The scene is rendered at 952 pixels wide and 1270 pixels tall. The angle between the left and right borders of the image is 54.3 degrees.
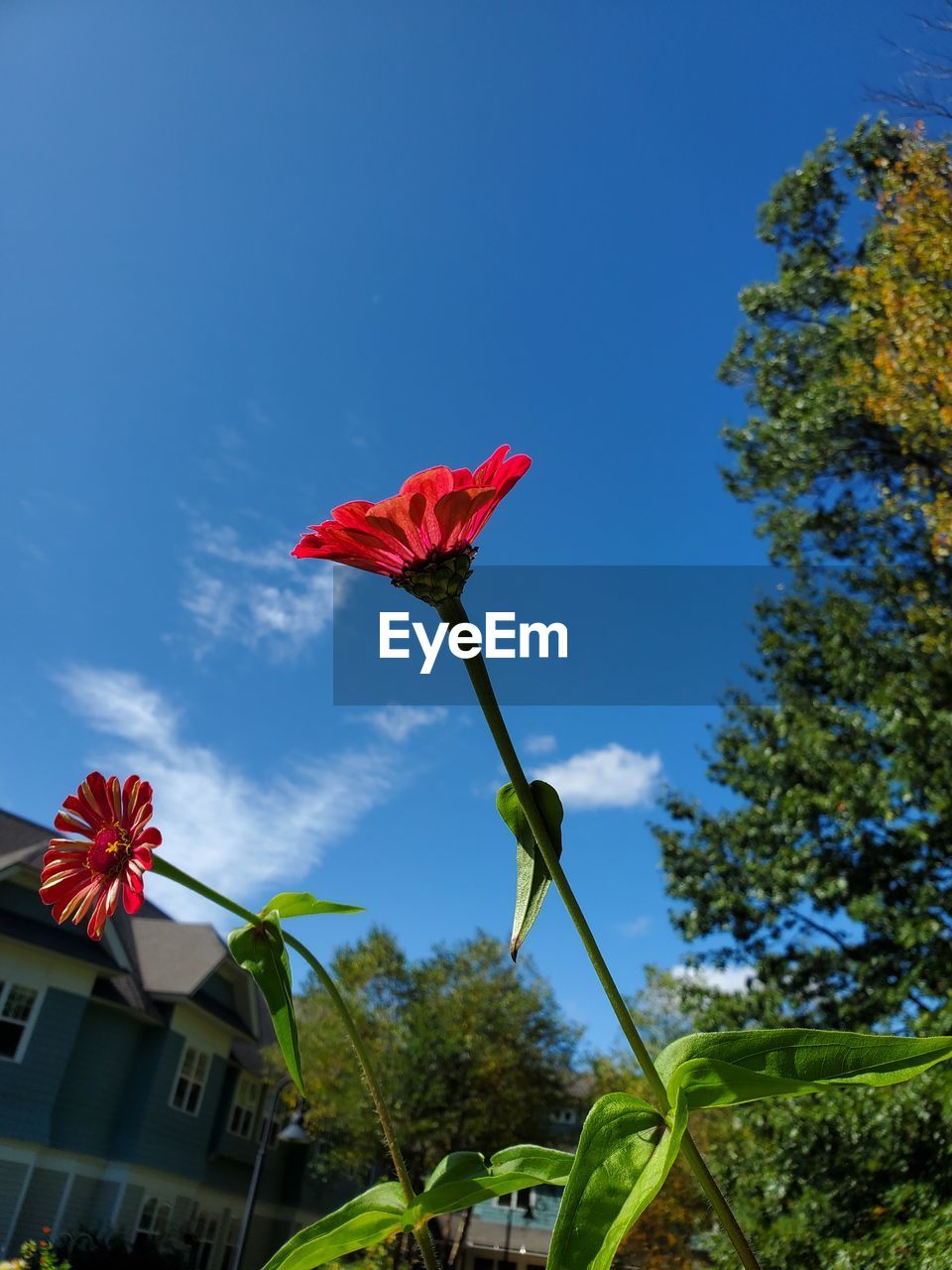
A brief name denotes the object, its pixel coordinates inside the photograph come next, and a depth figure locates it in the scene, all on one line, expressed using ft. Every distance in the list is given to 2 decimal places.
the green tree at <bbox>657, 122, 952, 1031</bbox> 40.86
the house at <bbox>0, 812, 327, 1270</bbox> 64.08
